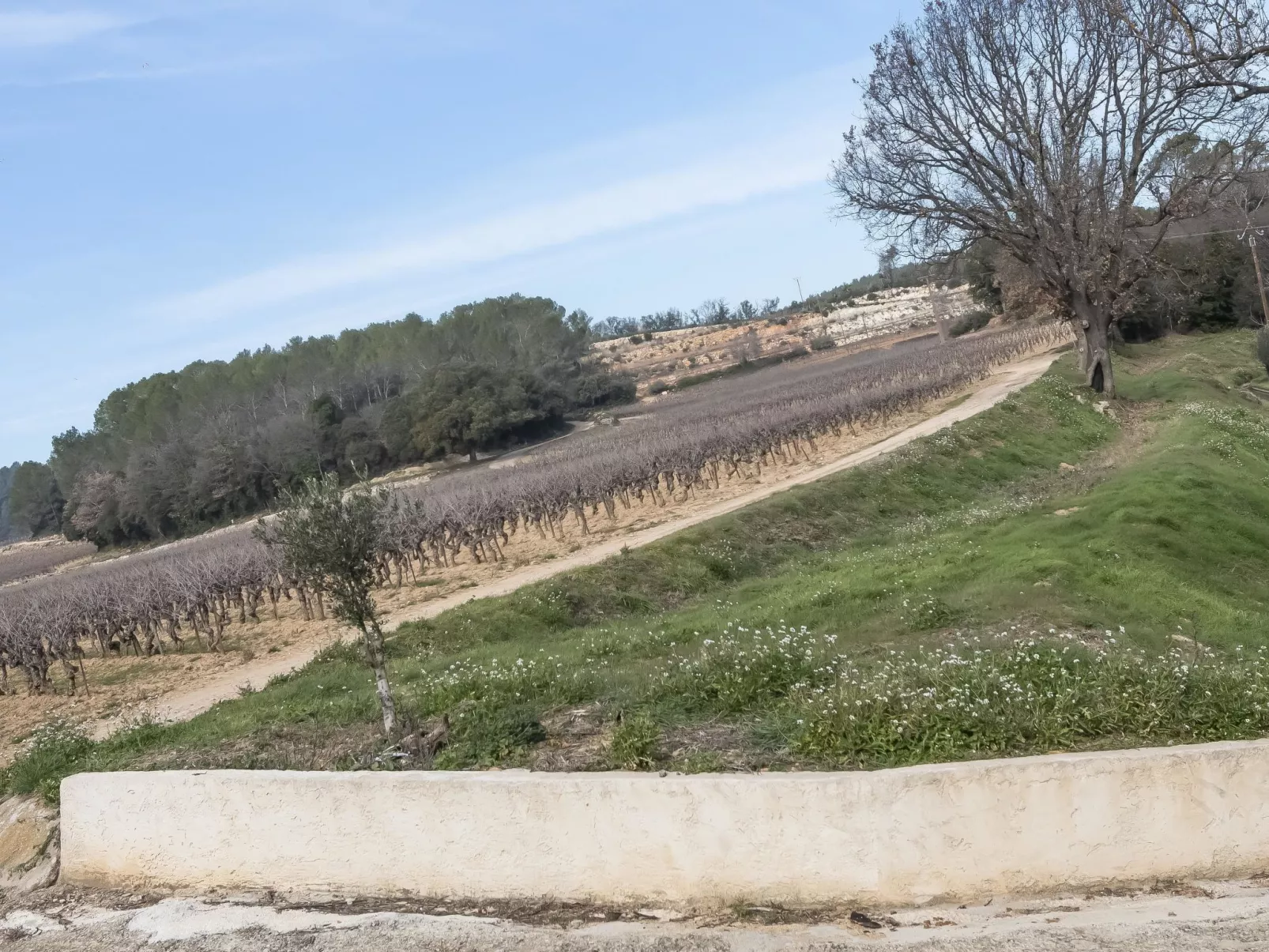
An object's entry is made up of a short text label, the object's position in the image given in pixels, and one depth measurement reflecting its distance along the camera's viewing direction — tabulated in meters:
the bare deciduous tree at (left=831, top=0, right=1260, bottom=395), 30.38
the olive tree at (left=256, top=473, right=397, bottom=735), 7.99
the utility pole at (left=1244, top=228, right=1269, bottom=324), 46.66
